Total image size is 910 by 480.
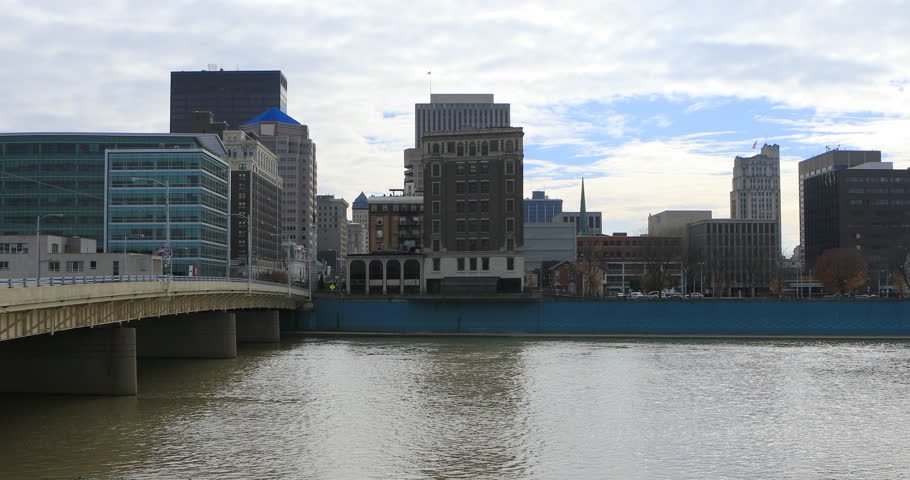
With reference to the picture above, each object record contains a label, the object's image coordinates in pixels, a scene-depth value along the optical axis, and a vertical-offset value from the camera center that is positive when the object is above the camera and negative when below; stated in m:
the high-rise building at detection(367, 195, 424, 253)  155.12 +9.87
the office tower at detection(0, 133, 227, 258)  149.38 +16.99
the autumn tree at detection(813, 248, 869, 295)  159.75 +0.29
